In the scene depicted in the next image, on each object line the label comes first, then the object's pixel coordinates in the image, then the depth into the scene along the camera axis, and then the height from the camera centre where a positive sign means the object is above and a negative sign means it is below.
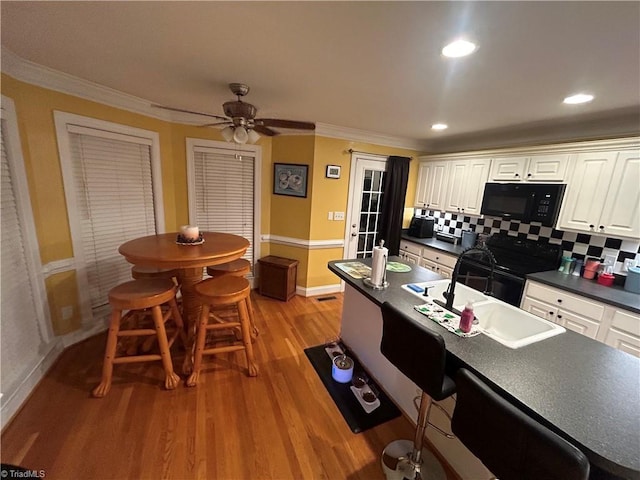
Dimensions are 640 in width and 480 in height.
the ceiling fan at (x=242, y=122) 1.87 +0.52
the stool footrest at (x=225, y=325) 2.05 -1.14
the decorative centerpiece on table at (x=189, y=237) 2.22 -0.48
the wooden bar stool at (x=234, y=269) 2.38 -0.80
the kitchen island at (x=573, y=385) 0.73 -0.66
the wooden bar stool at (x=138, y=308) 1.75 -0.98
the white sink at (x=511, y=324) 1.26 -0.69
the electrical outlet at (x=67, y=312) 2.19 -1.18
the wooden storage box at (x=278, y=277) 3.37 -1.19
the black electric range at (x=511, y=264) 2.50 -0.65
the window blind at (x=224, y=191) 3.20 -0.08
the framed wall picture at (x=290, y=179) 3.31 +0.14
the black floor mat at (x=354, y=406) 1.72 -1.53
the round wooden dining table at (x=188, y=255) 1.82 -0.54
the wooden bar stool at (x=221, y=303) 1.90 -0.94
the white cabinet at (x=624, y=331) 1.83 -0.90
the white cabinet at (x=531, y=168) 2.42 +0.37
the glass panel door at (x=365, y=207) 3.58 -0.20
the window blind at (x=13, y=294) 1.64 -0.84
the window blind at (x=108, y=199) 2.26 -0.20
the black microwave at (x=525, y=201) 2.44 +0.03
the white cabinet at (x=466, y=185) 3.11 +0.19
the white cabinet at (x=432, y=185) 3.60 +0.19
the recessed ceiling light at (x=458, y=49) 1.25 +0.77
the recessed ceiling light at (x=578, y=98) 1.80 +0.79
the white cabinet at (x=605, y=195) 2.04 +0.12
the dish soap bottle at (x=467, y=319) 1.25 -0.59
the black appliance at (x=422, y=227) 3.91 -0.46
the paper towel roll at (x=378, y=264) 1.76 -0.49
